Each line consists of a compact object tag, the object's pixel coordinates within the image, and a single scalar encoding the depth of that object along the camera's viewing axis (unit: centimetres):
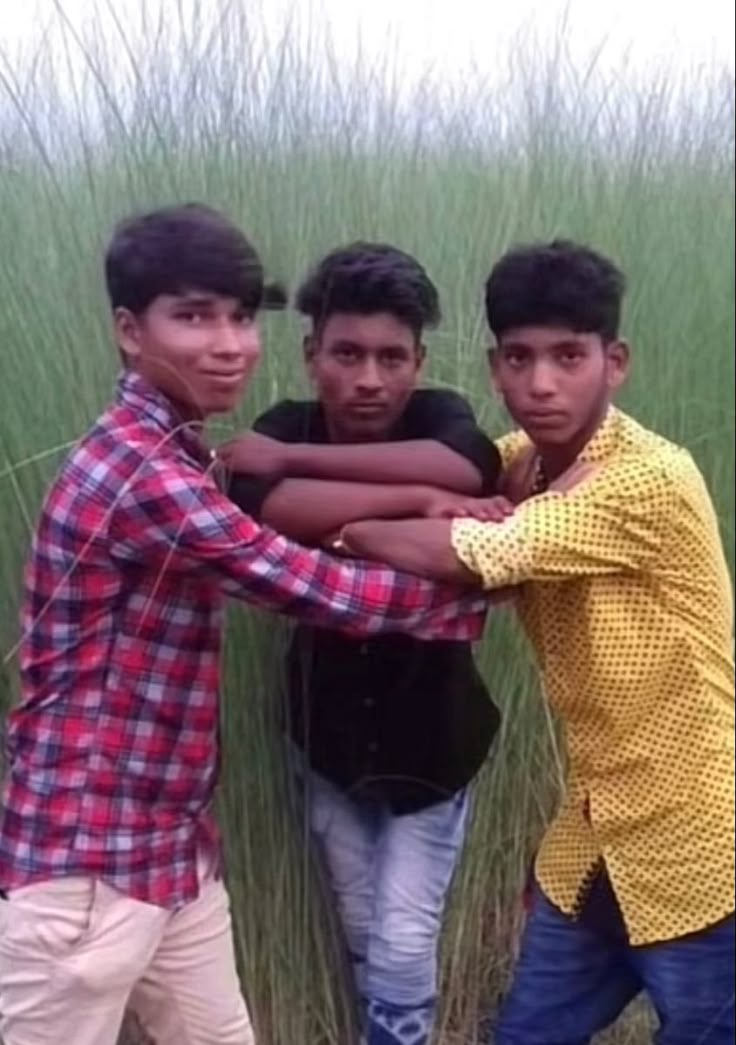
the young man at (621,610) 182
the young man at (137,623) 186
